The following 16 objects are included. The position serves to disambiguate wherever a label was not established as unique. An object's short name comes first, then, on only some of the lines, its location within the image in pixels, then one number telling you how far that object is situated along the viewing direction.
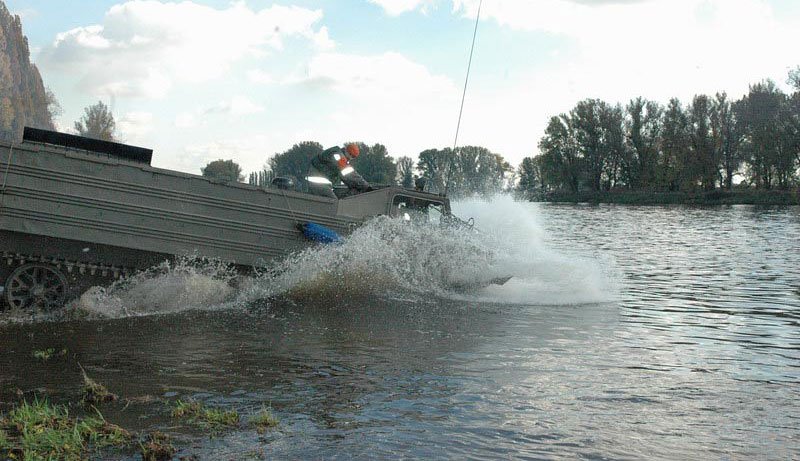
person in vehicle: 14.43
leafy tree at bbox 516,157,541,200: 177.52
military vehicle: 11.41
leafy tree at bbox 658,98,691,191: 99.32
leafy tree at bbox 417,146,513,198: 186.79
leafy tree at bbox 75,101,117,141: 119.44
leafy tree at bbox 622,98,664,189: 107.25
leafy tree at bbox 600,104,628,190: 111.70
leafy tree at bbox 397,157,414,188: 178.62
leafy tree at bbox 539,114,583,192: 117.94
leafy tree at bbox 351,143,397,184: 154.00
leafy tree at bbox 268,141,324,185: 135.20
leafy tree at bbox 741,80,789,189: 85.44
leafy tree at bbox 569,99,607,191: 115.94
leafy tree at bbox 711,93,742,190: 97.12
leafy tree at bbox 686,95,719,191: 95.94
